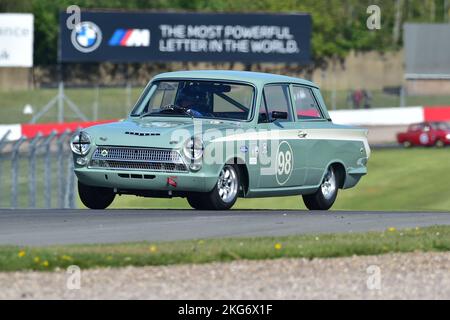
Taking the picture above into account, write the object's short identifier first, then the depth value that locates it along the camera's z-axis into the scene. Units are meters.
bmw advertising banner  61.50
